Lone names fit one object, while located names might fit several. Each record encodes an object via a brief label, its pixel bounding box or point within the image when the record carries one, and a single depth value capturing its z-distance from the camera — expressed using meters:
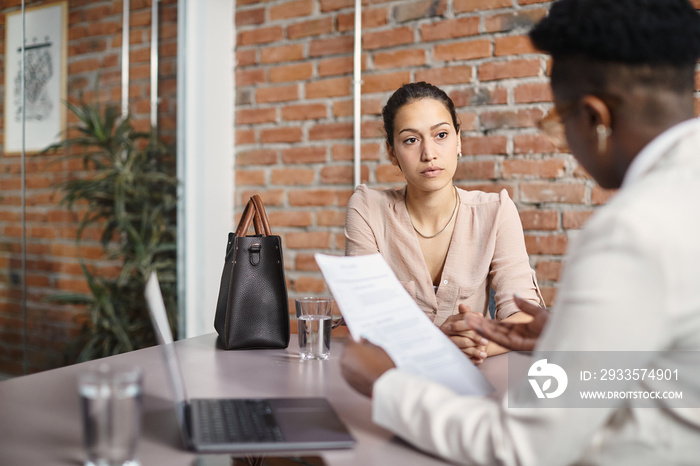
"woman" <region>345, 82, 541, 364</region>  1.80
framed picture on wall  2.20
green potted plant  2.49
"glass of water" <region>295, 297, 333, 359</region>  1.26
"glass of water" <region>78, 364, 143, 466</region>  0.65
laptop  0.76
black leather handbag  1.32
